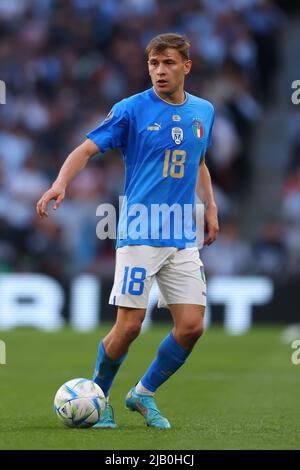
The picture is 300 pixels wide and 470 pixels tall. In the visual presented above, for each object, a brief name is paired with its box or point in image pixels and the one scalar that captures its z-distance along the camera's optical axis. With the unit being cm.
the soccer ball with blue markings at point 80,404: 1374
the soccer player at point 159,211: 1388
